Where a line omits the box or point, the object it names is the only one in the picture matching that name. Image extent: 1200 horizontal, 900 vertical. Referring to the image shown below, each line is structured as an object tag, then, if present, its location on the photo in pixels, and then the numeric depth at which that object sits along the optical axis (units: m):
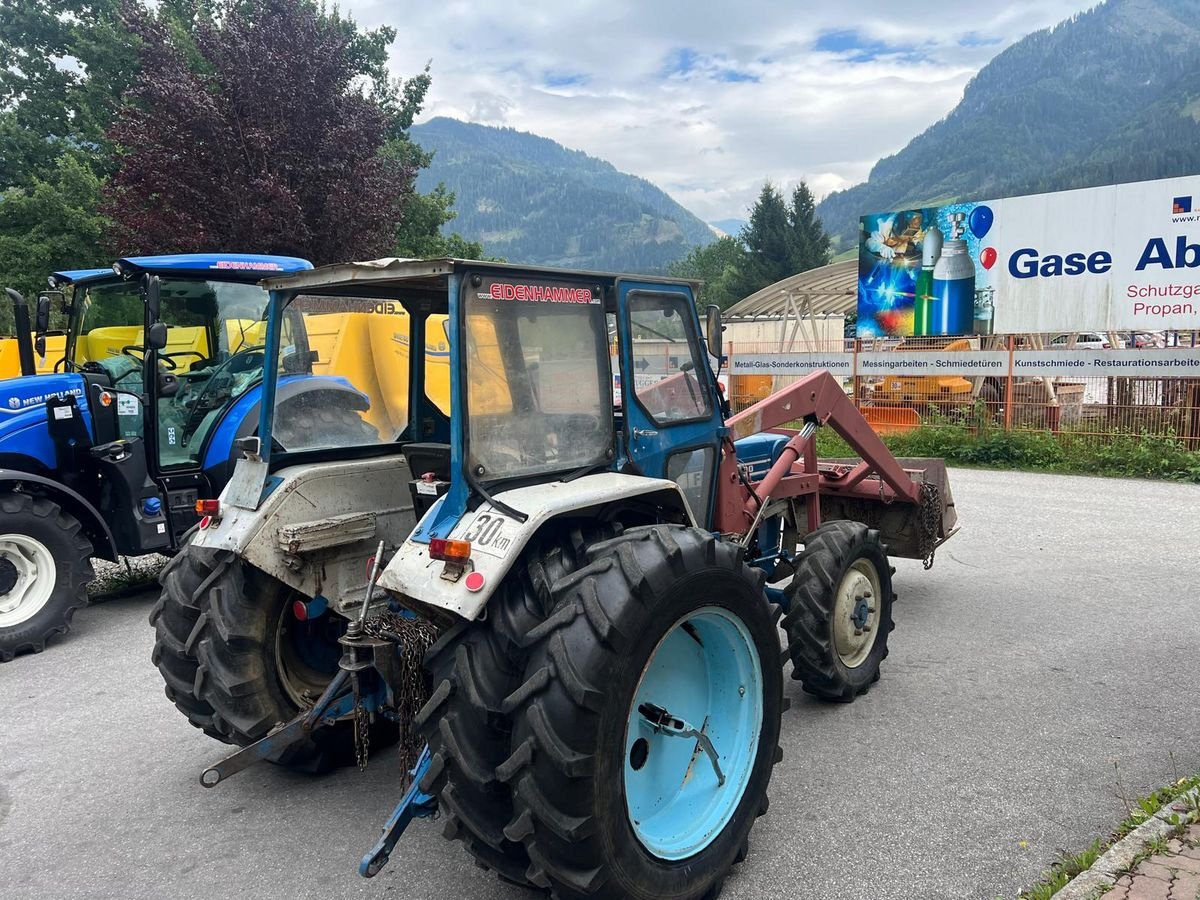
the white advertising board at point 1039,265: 12.93
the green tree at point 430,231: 24.02
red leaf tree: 12.79
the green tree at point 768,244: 50.94
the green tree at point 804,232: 50.75
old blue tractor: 2.64
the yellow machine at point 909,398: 14.12
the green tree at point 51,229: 19.38
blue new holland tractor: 5.90
